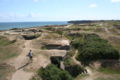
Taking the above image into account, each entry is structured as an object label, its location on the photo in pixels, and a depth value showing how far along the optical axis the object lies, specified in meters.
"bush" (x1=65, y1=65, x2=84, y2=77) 11.55
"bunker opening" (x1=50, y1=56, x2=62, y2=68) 12.74
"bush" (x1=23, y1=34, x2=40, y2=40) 22.67
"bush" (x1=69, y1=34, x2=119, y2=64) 12.76
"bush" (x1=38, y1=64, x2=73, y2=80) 9.39
